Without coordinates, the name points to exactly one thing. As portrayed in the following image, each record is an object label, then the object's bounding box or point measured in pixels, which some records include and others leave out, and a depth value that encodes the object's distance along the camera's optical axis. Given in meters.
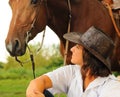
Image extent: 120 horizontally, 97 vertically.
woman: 3.24
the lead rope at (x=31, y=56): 4.67
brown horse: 5.22
